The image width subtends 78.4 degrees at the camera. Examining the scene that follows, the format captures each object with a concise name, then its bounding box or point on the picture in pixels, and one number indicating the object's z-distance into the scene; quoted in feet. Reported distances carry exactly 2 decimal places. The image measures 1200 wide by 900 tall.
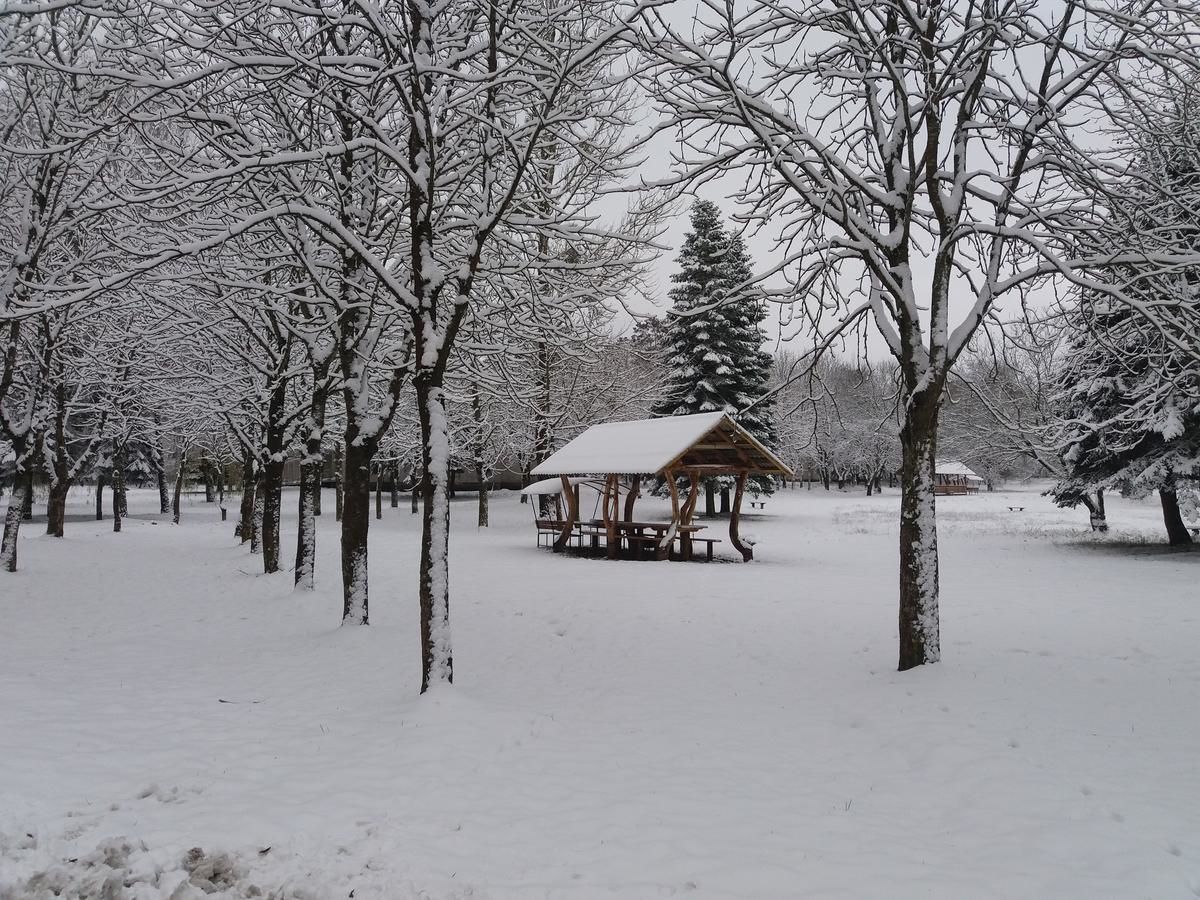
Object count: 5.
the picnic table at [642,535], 61.31
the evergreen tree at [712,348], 103.55
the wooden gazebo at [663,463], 58.29
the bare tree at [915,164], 22.34
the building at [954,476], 207.50
